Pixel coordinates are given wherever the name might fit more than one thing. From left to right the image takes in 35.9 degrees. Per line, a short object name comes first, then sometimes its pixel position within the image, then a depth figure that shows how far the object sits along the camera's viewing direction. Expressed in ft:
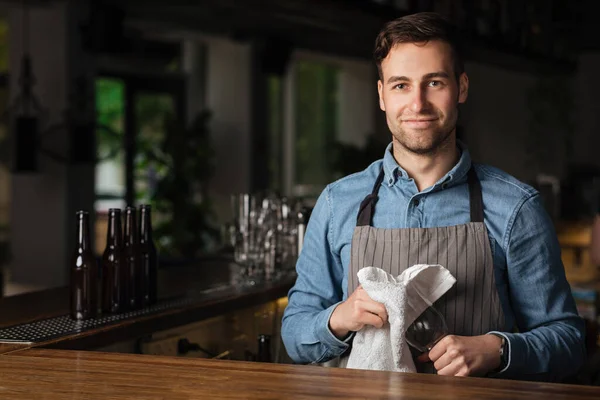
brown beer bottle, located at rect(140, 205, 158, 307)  8.97
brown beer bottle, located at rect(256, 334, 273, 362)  9.51
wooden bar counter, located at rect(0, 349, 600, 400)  5.48
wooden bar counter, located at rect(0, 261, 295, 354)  7.80
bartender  6.33
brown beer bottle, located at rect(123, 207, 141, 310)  8.80
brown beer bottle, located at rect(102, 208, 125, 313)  8.68
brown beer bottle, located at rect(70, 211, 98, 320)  8.39
